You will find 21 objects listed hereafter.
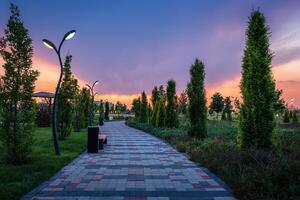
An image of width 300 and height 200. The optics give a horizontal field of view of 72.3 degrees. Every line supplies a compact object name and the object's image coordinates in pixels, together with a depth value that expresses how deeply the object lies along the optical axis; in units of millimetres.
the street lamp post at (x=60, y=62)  7690
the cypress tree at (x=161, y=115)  18220
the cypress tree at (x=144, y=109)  26225
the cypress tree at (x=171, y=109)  17106
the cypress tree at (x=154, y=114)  20169
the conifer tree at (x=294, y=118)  28884
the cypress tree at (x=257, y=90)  6745
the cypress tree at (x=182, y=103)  39081
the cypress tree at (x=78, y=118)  18238
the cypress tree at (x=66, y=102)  12427
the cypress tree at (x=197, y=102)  10756
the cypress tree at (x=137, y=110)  29898
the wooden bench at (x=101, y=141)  9547
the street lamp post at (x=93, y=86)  21769
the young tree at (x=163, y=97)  18649
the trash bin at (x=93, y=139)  8720
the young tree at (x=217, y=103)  40006
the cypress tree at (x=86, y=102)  21655
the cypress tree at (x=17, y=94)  6162
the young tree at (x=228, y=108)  33596
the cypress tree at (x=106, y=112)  45580
